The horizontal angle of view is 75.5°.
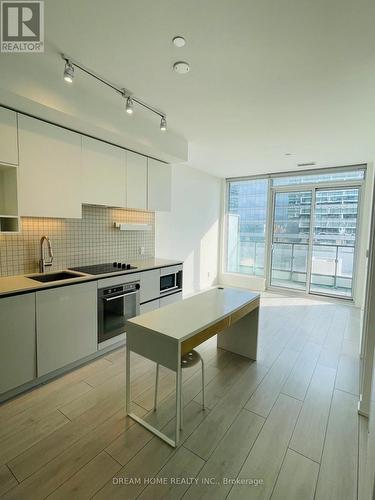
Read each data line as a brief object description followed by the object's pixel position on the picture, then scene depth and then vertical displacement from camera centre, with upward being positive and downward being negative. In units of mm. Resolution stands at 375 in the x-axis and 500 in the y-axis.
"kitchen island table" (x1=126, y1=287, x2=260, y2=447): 1577 -676
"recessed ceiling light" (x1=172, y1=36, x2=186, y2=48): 1633 +1295
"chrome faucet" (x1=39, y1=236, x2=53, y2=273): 2555 -317
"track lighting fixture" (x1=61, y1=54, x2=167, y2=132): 1811 +1291
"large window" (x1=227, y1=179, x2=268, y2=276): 5880 +164
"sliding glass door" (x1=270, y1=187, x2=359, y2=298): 4891 -121
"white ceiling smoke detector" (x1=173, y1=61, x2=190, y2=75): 1872 +1291
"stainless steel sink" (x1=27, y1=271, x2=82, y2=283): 2528 -520
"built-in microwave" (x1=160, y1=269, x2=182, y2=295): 3498 -764
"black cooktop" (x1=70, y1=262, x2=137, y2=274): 2804 -481
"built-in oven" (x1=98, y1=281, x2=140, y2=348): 2680 -929
